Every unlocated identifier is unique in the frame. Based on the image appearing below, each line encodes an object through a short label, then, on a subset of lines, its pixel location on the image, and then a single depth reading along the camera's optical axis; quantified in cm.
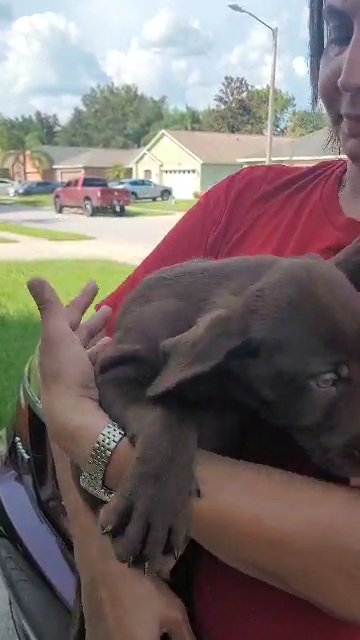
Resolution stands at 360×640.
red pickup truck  2265
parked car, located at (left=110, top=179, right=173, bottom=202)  3203
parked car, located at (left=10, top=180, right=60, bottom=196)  2748
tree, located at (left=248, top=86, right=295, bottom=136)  3944
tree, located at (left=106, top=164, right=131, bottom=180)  4366
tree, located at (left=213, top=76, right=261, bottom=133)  5325
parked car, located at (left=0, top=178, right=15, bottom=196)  2604
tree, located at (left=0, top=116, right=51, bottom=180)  3534
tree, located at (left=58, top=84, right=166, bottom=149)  5572
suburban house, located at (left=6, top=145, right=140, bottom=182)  4044
